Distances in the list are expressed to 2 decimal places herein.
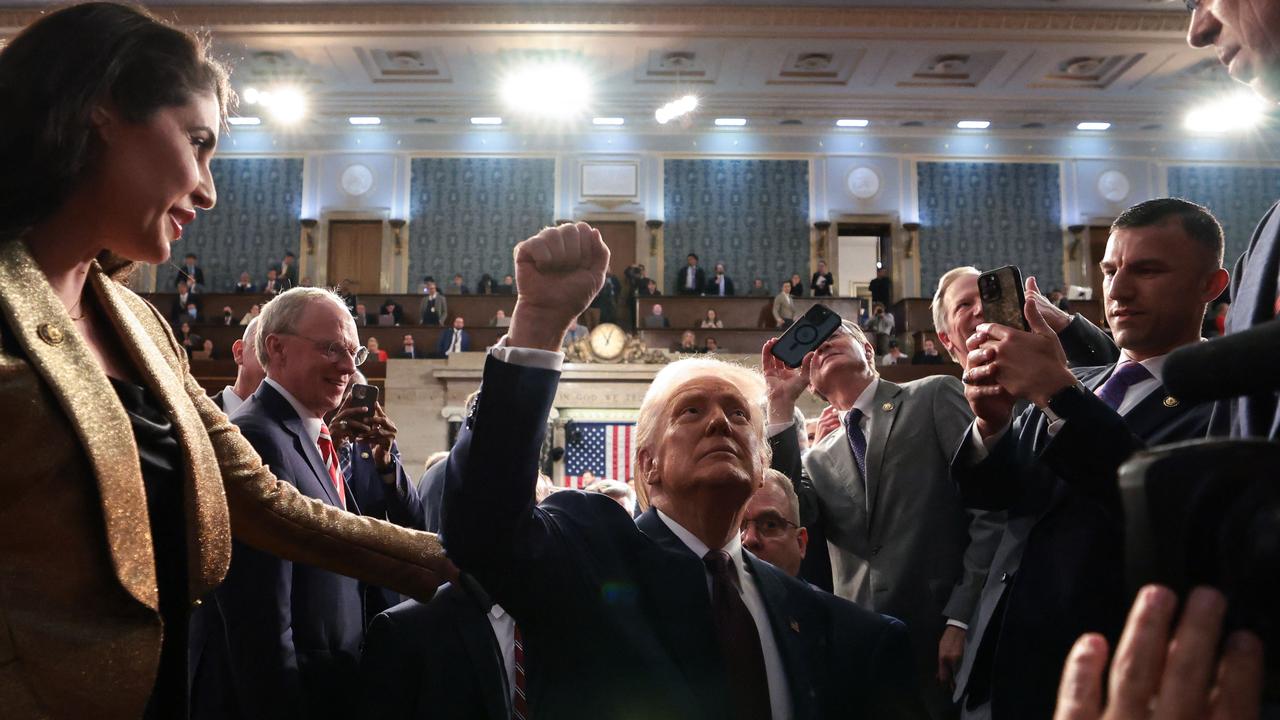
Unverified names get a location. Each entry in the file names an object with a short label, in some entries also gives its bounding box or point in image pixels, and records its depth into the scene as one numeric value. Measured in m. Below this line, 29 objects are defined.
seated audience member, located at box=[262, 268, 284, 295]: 13.09
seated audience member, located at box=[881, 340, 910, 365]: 11.41
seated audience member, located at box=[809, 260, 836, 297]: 13.70
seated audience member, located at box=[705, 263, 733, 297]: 13.81
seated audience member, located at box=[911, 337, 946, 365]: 11.47
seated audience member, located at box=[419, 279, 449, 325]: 12.77
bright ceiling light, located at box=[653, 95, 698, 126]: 13.63
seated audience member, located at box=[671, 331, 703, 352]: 11.47
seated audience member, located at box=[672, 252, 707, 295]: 14.18
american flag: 10.42
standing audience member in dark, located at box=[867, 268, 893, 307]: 14.20
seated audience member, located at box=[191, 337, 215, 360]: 11.38
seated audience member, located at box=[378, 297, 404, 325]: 12.80
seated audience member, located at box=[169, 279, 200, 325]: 12.45
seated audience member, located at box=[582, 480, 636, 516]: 3.50
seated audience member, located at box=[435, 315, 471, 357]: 11.62
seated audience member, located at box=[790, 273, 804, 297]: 13.61
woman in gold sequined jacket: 0.92
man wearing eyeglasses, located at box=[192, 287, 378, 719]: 1.75
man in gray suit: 2.29
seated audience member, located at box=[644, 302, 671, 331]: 12.45
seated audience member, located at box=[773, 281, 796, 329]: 12.73
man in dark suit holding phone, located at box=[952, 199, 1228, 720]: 1.53
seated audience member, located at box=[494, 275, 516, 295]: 13.52
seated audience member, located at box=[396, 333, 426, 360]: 11.42
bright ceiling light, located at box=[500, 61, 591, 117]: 12.91
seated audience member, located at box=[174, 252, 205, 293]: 13.68
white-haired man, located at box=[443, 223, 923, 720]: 1.25
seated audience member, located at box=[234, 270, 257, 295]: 13.61
